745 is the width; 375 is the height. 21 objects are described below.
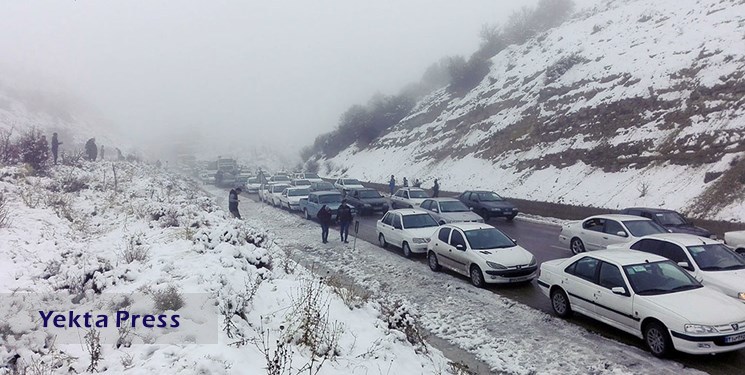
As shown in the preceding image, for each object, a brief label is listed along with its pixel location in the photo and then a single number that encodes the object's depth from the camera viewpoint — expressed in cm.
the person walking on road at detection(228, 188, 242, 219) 1989
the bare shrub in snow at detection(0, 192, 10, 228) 994
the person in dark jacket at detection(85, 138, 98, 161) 3052
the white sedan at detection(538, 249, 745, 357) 639
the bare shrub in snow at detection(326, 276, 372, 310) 797
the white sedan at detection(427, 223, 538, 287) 1063
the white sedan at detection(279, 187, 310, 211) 2776
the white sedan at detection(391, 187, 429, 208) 2477
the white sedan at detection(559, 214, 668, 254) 1272
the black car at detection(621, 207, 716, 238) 1395
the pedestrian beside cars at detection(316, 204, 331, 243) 1786
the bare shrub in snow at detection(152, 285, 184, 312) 600
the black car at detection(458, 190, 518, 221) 2198
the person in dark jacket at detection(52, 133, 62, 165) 2230
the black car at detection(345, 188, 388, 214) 2545
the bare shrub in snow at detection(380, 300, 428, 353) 698
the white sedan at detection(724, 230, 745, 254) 1154
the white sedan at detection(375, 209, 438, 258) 1446
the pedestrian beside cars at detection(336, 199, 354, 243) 1736
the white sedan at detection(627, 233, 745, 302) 816
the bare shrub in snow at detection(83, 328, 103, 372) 460
